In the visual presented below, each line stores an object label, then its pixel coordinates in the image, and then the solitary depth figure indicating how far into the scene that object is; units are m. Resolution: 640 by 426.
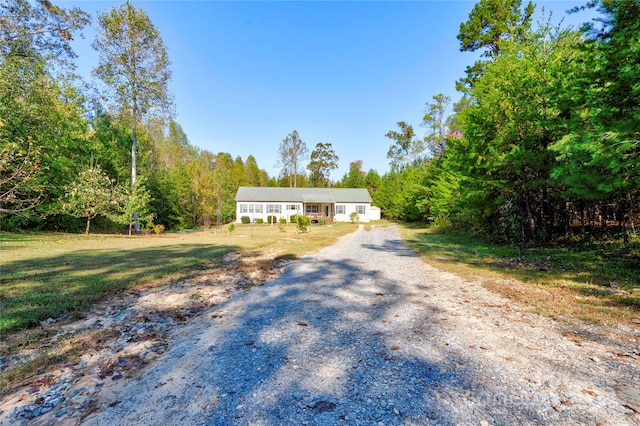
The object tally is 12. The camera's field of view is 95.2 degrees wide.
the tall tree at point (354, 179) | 56.62
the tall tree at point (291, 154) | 54.03
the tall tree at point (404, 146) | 50.06
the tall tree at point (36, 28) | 10.88
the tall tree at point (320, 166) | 61.03
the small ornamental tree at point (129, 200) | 17.81
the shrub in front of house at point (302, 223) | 22.58
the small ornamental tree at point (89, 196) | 16.36
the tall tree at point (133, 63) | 18.22
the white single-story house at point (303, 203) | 38.81
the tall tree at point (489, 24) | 18.97
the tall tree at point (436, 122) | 29.27
